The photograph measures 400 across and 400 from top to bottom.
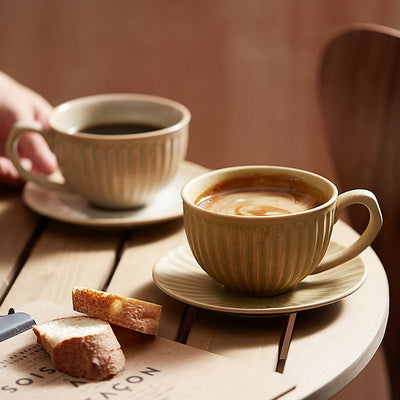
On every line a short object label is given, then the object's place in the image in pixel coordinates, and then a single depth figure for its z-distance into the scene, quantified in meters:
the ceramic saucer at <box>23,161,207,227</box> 0.90
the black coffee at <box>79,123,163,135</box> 0.97
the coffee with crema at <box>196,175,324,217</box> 0.78
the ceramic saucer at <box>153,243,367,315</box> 0.75
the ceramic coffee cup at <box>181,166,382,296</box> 0.74
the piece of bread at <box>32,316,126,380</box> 0.69
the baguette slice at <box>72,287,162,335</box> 0.73
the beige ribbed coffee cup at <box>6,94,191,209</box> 0.91
